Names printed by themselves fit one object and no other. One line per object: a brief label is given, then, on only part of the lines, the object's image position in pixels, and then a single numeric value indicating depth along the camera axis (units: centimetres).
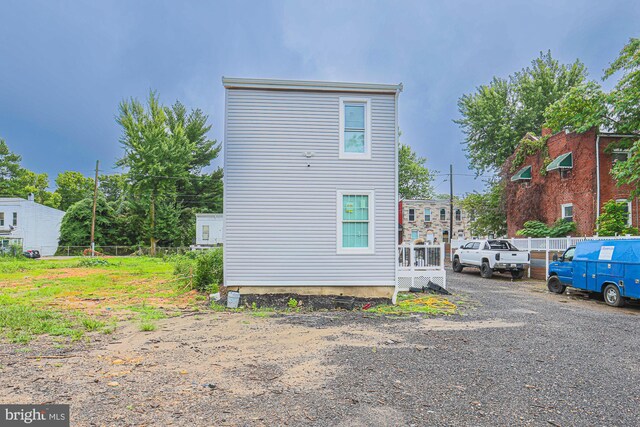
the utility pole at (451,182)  3125
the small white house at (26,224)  3694
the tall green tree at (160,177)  3556
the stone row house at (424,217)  4109
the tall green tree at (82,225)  3850
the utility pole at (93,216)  3333
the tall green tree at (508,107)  2656
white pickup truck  1594
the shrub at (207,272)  1164
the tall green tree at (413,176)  4797
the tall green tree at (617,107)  1370
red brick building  1747
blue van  908
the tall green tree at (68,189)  5741
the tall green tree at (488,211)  2666
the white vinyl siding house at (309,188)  947
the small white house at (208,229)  3569
